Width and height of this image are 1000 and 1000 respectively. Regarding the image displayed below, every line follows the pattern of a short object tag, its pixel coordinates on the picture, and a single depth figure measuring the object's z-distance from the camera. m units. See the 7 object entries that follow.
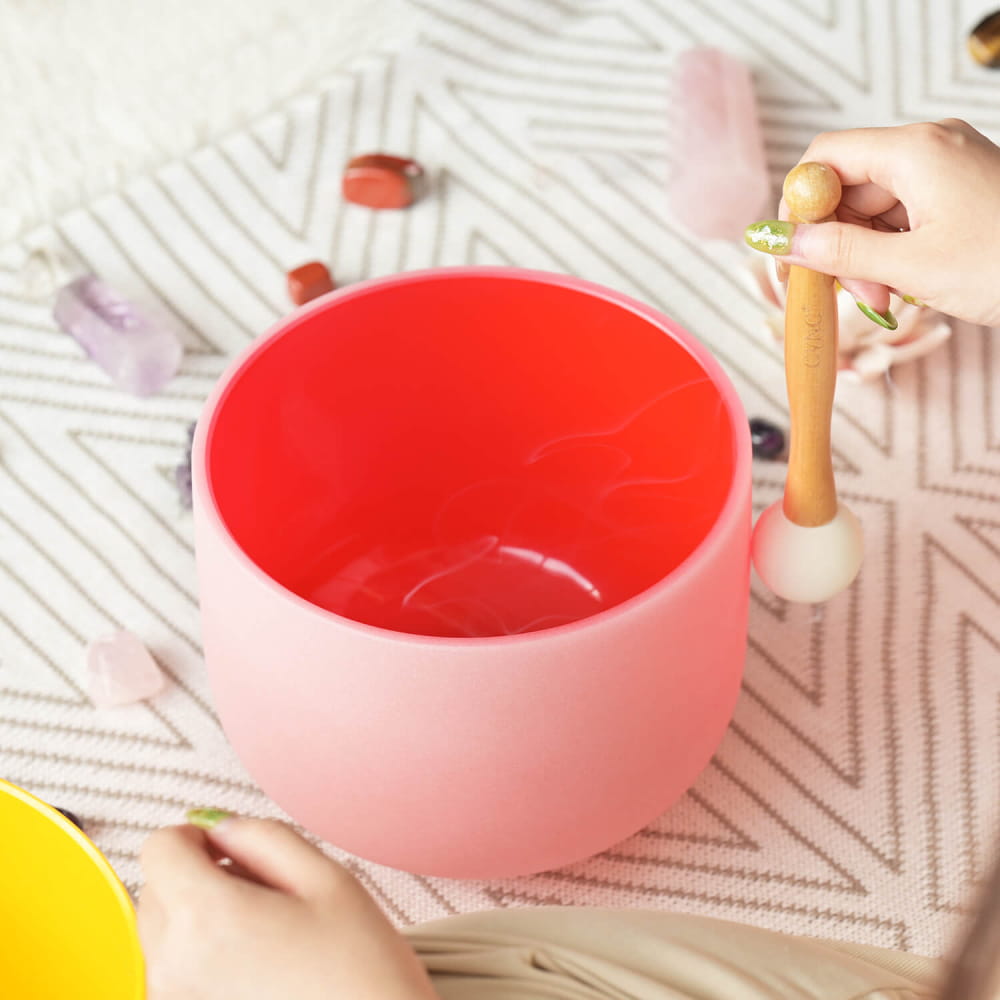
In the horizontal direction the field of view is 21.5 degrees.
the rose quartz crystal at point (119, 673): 1.07
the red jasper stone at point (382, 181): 1.29
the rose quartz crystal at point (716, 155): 1.26
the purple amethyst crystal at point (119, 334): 1.19
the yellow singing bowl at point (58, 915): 0.84
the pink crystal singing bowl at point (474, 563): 0.91
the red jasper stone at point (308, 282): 1.22
